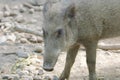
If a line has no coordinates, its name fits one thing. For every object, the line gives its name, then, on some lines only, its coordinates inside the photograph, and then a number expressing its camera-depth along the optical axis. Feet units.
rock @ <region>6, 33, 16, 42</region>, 40.94
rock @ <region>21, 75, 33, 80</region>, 31.05
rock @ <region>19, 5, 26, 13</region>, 52.25
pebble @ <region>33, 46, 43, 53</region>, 37.42
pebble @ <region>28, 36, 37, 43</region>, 40.15
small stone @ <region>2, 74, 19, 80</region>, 31.08
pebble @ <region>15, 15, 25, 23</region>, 47.29
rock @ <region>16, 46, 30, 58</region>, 36.15
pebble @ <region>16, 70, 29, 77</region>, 31.92
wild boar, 26.68
